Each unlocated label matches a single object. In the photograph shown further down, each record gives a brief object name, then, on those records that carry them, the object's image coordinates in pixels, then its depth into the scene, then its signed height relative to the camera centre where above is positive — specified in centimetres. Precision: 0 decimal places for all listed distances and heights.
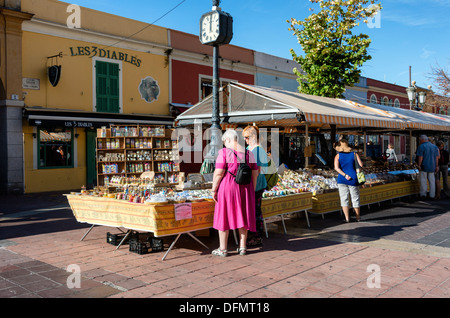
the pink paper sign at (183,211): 529 -70
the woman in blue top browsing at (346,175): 760 -34
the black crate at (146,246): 555 -123
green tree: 1526 +436
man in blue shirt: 1109 -9
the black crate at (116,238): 609 -123
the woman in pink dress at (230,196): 532 -50
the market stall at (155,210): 520 -73
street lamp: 1536 +255
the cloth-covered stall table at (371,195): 815 -90
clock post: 820 +251
